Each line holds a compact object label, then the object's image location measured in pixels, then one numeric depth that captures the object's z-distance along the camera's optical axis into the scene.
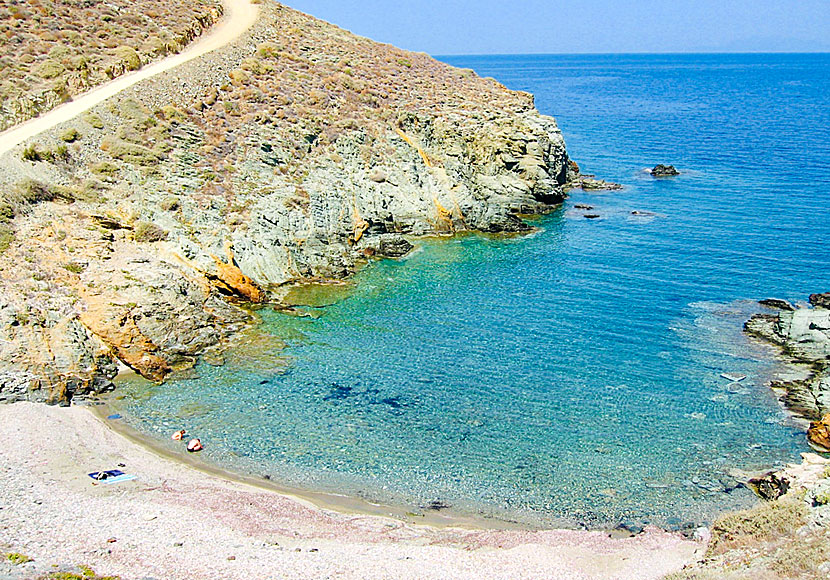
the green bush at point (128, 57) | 59.34
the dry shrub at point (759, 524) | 20.81
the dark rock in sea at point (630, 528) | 24.41
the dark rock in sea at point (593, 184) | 72.50
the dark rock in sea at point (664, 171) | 76.75
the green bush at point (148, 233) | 42.41
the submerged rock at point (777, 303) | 41.79
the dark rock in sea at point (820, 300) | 40.97
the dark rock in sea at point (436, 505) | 25.89
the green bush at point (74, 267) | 37.50
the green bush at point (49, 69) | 54.94
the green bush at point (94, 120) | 48.97
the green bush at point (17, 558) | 20.11
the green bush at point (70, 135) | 46.61
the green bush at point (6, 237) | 37.05
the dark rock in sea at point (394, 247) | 52.31
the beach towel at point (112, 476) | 26.00
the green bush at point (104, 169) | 45.59
